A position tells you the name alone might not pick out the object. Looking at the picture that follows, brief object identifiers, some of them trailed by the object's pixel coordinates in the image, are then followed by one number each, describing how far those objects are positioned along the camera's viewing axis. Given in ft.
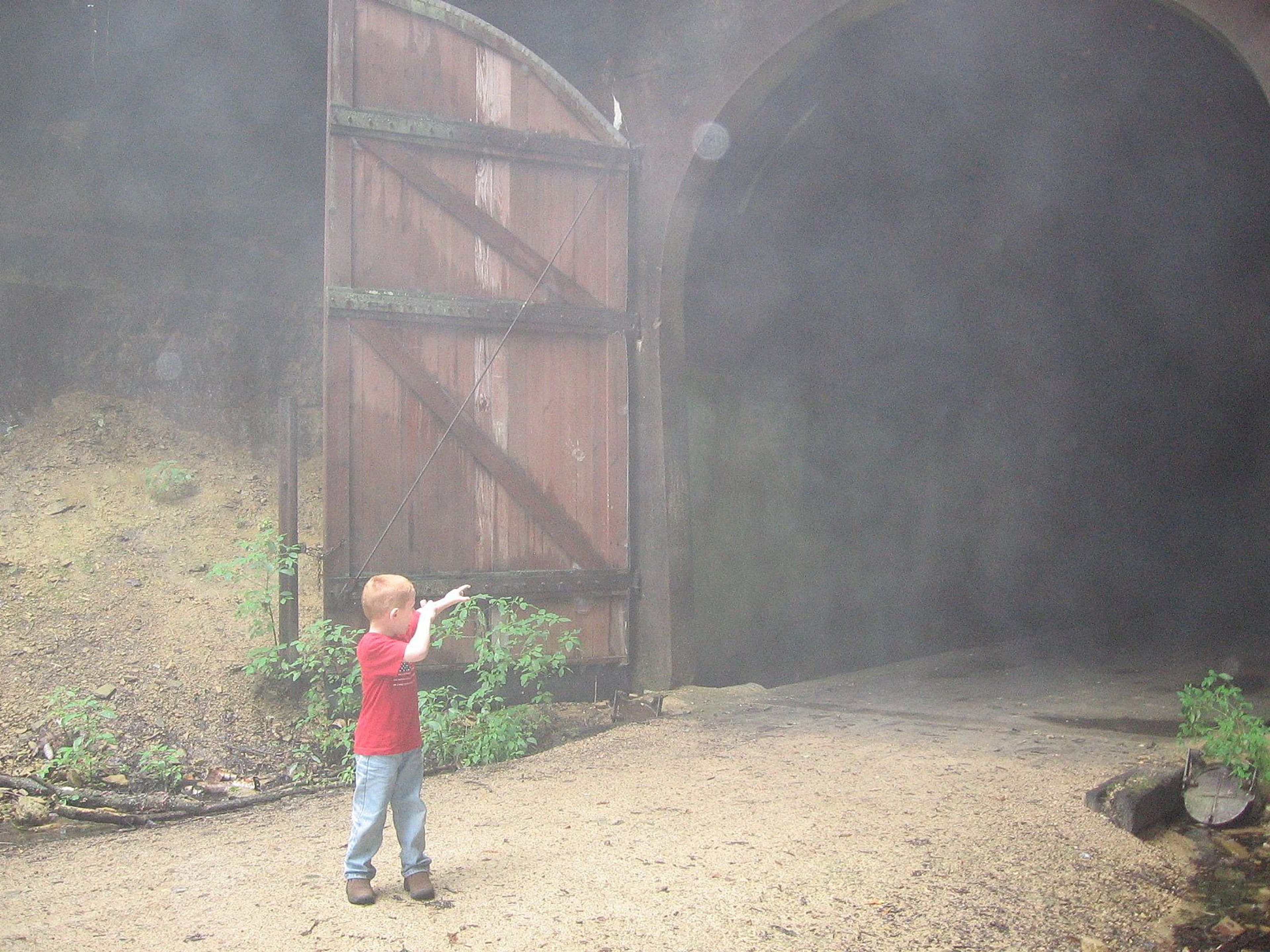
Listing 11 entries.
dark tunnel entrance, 21.52
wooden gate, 16.63
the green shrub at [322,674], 15.49
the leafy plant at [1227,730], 11.61
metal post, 16.03
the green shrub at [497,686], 14.92
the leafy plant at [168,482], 21.58
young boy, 8.81
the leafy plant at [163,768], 13.84
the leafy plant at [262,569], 15.96
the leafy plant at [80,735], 13.66
